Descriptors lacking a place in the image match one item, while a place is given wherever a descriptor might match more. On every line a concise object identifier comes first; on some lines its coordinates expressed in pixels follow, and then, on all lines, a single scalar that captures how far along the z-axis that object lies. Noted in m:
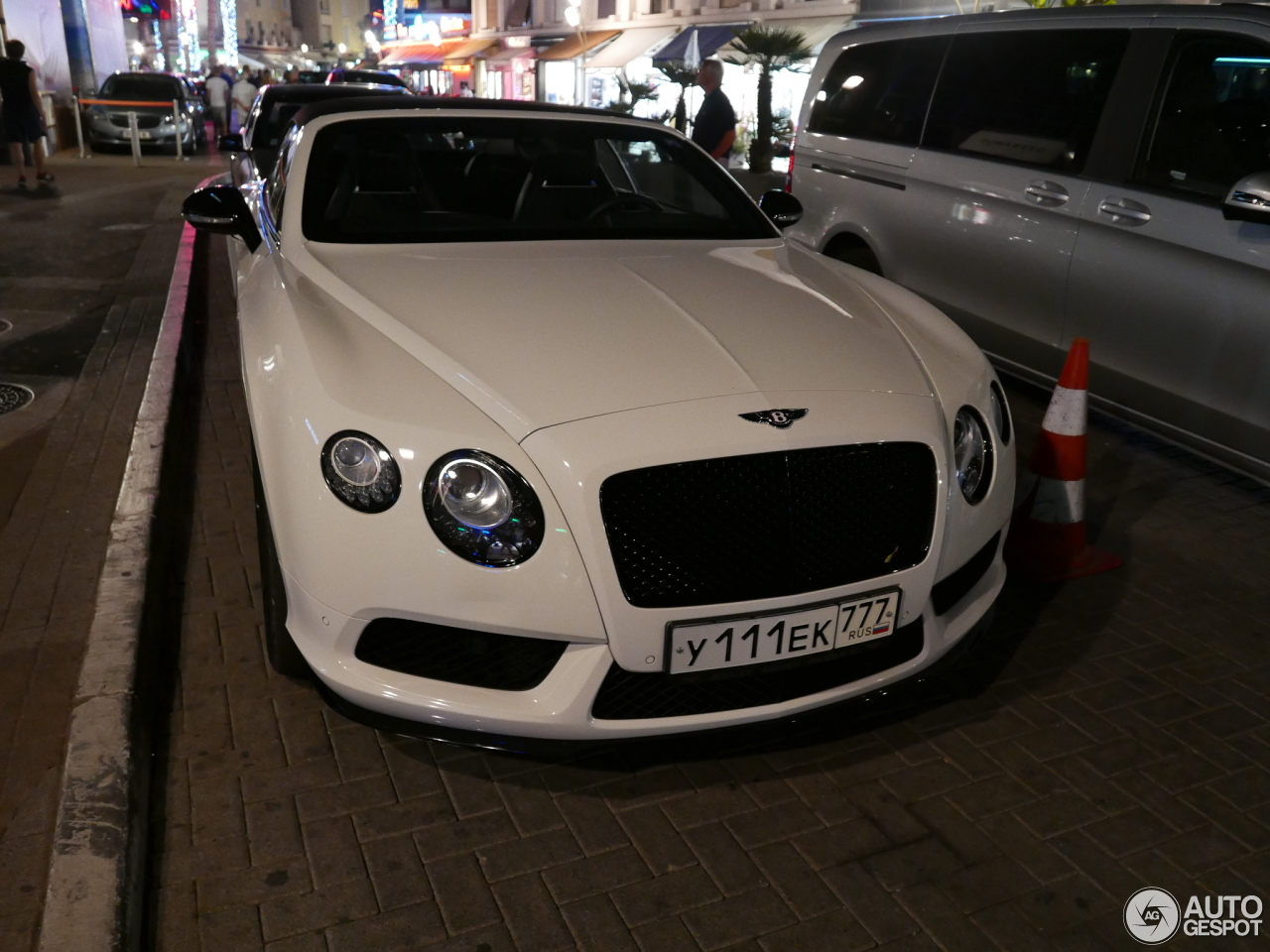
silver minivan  3.93
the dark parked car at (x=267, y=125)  8.72
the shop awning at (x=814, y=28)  24.20
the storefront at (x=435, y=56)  50.19
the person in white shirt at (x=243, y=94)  23.53
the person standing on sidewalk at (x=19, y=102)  12.73
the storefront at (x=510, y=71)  40.84
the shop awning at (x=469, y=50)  47.50
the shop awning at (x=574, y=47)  35.12
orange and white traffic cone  3.61
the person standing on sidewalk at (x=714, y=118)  9.09
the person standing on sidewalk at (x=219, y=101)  24.27
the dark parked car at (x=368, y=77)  14.23
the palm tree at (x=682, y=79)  20.48
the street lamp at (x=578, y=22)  35.01
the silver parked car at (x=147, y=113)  18.14
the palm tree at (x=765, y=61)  18.34
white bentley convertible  2.17
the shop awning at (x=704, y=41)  27.34
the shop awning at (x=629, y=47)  32.00
